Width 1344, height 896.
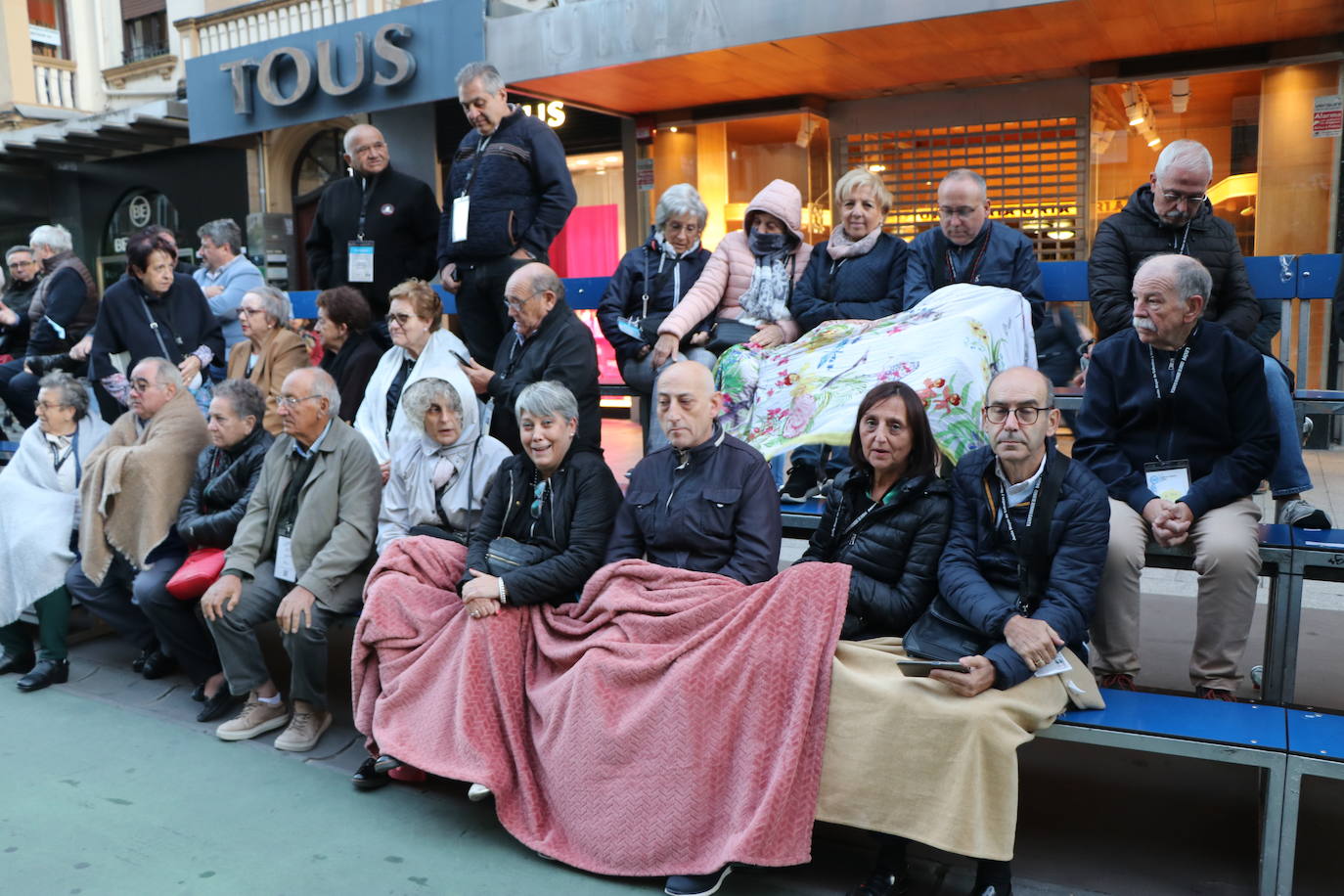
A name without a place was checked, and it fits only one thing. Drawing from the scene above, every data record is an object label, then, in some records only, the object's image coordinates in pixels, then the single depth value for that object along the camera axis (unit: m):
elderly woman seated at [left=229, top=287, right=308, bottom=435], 5.36
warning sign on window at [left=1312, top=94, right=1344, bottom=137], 7.80
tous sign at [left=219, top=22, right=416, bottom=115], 9.71
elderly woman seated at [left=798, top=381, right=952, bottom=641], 3.05
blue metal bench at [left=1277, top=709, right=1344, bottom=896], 2.56
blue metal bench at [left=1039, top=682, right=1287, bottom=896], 2.62
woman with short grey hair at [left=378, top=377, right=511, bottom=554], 4.03
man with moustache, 3.20
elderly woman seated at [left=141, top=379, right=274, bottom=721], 4.45
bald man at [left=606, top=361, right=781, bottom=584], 3.28
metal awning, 13.20
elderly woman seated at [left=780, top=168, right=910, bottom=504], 4.41
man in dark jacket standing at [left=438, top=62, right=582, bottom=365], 5.00
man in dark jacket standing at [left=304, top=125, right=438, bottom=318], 5.57
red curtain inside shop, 11.05
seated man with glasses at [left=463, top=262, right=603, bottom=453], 4.22
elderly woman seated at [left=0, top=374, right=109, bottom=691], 4.83
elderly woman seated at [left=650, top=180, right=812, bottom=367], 4.61
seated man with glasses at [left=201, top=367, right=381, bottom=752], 3.99
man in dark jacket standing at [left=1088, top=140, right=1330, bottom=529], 3.66
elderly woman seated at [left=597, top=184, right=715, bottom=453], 4.77
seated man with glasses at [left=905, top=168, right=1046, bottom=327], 4.21
